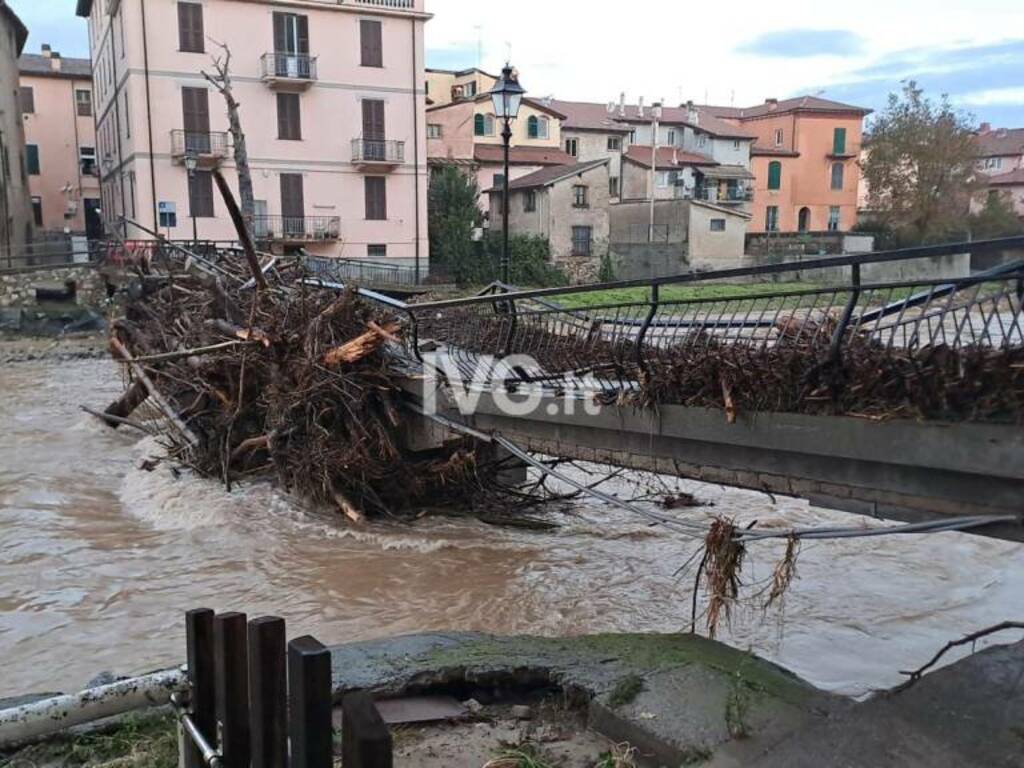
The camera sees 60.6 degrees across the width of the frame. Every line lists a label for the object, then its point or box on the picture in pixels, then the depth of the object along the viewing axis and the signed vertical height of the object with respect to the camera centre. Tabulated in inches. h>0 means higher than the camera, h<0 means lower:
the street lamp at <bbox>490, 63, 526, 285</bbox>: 547.5 +92.9
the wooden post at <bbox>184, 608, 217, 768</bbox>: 115.3 -57.0
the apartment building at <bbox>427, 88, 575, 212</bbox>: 1888.5 +229.6
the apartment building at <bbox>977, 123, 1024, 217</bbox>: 2886.3 +332.0
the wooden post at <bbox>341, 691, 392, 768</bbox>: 83.8 -47.1
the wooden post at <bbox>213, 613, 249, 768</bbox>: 108.9 -55.1
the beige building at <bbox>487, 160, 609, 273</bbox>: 1652.3 +64.9
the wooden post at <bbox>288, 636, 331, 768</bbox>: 93.5 -48.9
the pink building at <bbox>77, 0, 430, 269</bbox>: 1405.0 +210.4
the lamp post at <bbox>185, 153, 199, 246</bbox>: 1393.5 +90.3
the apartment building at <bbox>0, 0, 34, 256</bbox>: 1488.7 +164.0
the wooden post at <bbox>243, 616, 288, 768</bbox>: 102.5 -52.4
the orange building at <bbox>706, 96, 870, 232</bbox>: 2395.4 +195.2
